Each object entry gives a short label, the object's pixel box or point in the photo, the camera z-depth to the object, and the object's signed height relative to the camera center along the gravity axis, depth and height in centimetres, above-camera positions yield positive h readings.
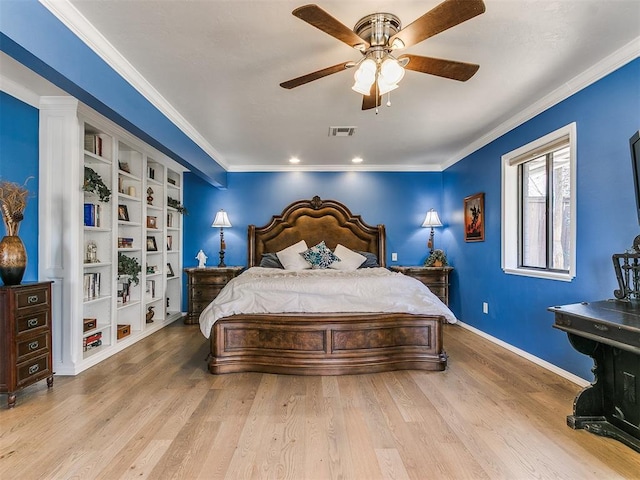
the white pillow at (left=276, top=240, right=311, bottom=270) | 527 -24
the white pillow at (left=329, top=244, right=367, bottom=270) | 528 -27
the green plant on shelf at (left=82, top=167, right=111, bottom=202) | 335 +55
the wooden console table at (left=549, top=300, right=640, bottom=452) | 196 -77
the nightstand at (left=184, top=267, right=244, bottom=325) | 526 -66
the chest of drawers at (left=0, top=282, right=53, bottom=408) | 250 -70
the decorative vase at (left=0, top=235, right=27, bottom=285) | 256 -13
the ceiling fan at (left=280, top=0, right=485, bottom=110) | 174 +107
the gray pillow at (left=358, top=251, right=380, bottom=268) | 546 -31
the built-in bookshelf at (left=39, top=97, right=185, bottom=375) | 316 +7
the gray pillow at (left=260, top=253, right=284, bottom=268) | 537 -30
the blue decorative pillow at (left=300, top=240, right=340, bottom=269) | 525 -24
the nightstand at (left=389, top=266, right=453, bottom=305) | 536 -56
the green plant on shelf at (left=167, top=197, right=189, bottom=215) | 541 +56
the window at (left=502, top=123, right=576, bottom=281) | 317 +35
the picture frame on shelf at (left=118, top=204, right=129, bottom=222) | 427 +34
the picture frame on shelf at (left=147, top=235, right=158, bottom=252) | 492 -4
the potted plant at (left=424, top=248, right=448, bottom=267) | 552 -29
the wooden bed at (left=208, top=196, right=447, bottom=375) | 321 -94
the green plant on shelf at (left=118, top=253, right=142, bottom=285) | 403 -30
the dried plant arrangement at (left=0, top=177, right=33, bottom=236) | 262 +27
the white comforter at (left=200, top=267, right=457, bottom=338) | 331 -53
